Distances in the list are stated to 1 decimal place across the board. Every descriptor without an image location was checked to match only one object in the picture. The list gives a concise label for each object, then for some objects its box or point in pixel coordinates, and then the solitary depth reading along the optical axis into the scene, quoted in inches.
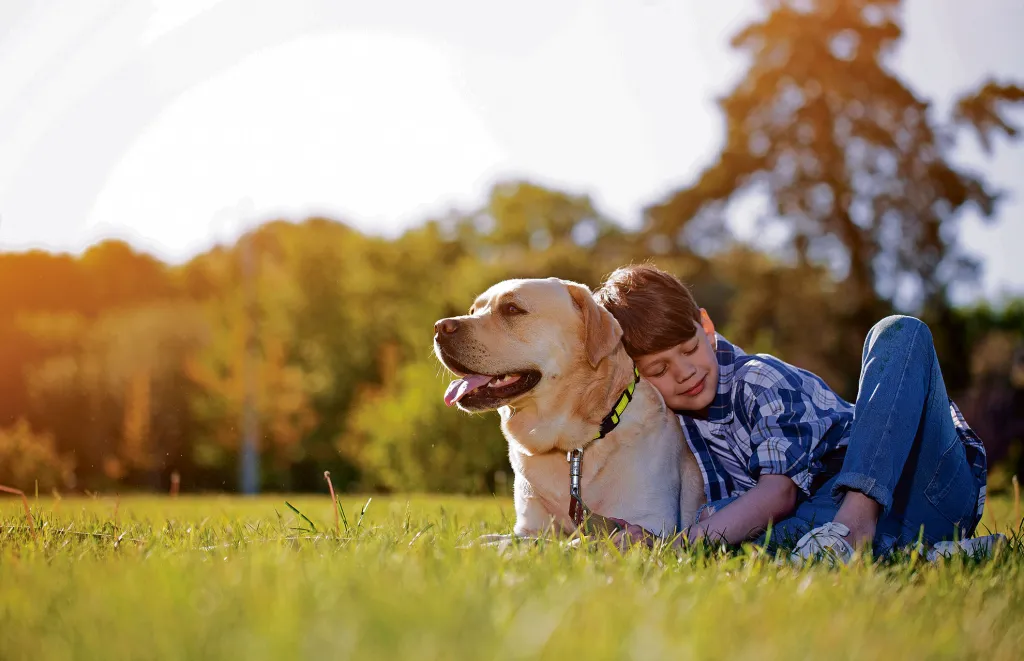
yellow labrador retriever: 148.2
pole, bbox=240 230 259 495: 927.7
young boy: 132.7
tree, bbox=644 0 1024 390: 692.7
